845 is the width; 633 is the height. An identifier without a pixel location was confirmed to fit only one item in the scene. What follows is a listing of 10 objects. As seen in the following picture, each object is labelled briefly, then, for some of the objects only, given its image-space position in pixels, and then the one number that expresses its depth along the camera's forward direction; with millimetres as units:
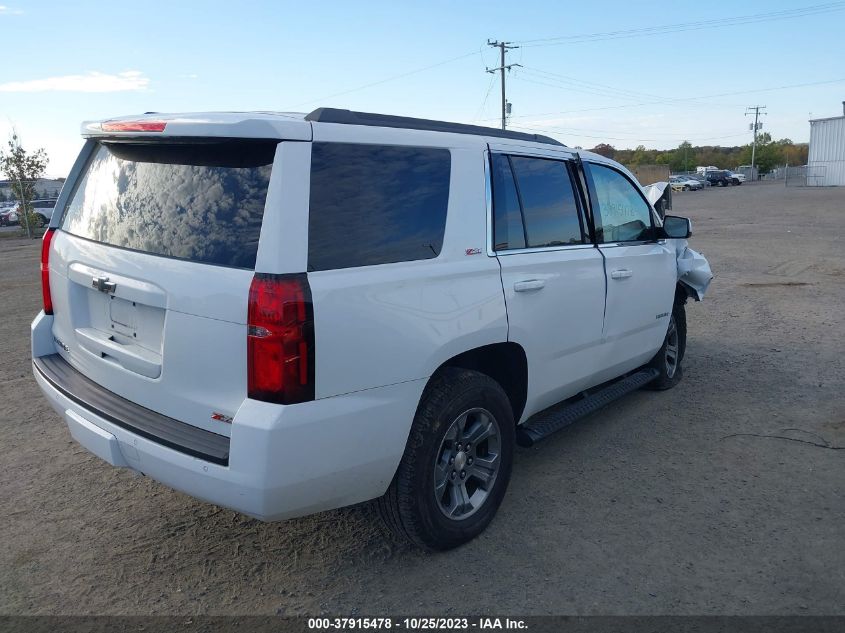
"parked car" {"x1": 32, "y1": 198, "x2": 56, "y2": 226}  28572
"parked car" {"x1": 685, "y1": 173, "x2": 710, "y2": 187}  62019
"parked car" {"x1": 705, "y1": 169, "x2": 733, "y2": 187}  65188
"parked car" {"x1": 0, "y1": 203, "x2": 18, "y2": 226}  33219
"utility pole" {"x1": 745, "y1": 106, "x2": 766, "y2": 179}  100938
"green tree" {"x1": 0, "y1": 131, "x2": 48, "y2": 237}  25453
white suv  2664
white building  56062
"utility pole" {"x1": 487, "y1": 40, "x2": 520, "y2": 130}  52719
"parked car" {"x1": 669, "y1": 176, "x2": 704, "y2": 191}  58344
